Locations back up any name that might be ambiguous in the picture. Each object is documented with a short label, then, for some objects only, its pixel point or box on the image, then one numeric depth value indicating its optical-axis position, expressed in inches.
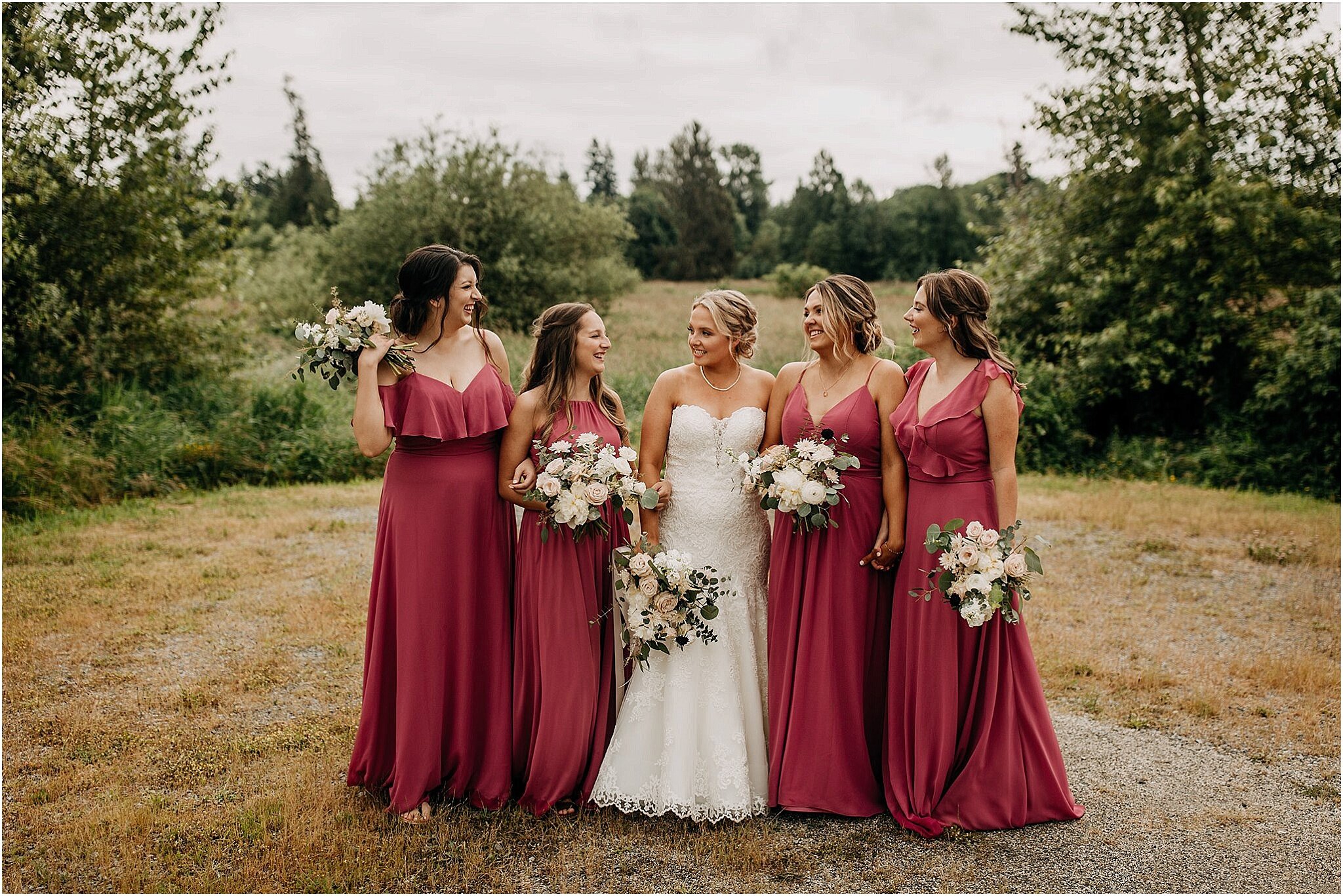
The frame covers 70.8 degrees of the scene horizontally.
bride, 179.8
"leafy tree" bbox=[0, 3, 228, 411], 458.0
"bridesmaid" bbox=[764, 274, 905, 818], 180.5
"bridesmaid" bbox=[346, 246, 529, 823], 177.2
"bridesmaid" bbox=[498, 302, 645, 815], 179.6
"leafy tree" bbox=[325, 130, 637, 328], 930.1
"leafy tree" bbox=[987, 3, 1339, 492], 541.6
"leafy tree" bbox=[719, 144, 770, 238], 2657.5
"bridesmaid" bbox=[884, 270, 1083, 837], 172.1
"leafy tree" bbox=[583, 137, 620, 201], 3134.8
